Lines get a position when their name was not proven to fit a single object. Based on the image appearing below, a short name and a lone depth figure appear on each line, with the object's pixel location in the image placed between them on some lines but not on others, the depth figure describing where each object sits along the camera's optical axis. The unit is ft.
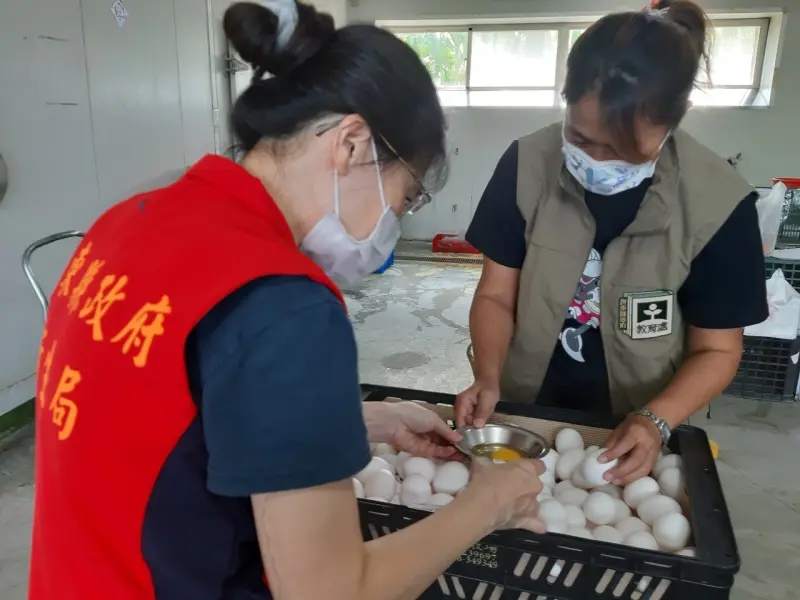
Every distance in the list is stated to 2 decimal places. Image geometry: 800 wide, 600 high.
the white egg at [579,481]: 3.58
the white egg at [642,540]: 3.05
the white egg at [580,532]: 3.14
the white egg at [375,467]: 3.52
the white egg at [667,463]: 3.46
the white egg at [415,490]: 3.43
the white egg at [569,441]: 3.73
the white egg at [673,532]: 2.96
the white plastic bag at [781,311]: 8.35
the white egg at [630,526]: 3.21
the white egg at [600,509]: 3.39
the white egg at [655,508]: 3.19
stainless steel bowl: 3.70
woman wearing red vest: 1.64
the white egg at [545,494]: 3.48
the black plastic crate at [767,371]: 8.95
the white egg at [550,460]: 3.70
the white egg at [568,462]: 3.64
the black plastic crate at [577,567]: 2.37
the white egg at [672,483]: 3.33
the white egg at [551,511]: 3.16
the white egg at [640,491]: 3.39
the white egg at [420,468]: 3.61
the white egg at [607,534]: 3.14
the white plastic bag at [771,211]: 8.15
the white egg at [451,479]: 3.51
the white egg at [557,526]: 3.03
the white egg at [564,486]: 3.64
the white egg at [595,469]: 3.45
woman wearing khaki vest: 3.33
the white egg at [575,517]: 3.26
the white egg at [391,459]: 3.76
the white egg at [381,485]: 3.42
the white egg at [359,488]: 3.32
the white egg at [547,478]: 3.69
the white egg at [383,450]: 3.86
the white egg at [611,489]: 3.60
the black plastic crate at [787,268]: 8.70
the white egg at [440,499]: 3.40
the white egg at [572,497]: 3.50
